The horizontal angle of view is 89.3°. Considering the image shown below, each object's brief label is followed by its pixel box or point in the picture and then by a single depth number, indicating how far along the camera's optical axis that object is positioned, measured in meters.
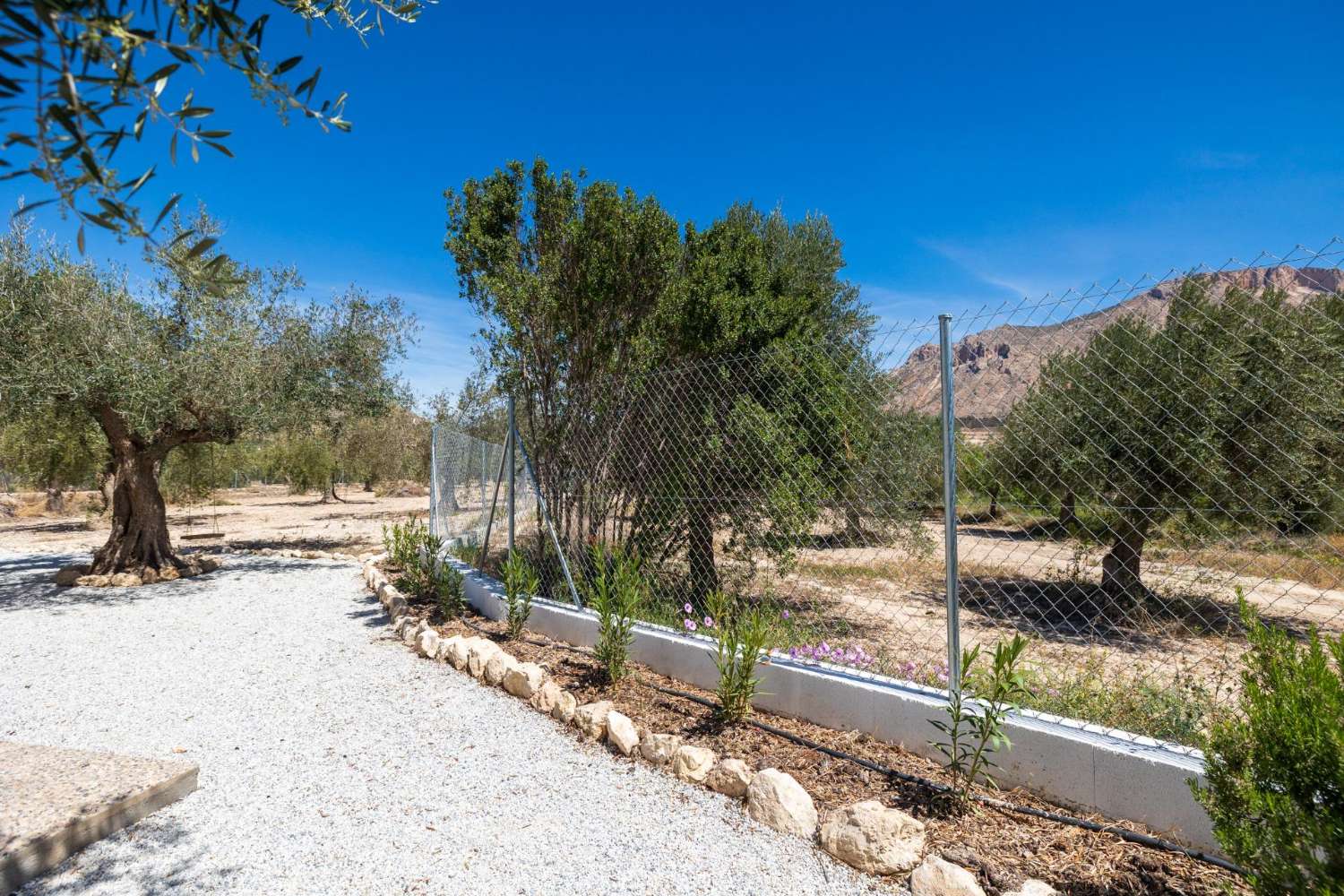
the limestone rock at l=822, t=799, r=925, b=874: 2.59
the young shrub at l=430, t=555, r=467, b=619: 6.86
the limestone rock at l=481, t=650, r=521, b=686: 4.98
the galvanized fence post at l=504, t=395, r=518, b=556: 6.39
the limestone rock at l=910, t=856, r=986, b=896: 2.37
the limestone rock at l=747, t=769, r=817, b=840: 2.92
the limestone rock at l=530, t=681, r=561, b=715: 4.45
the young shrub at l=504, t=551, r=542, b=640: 5.87
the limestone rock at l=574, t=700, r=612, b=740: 4.00
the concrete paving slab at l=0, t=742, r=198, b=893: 2.74
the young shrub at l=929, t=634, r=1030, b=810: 2.72
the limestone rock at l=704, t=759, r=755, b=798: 3.23
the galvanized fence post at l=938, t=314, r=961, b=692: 3.19
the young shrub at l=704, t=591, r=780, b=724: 3.78
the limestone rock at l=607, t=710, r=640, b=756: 3.78
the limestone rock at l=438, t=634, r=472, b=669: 5.47
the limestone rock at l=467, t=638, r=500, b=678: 5.23
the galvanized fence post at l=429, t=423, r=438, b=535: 11.20
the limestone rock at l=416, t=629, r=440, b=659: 5.87
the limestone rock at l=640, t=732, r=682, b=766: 3.59
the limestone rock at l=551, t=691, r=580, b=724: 4.26
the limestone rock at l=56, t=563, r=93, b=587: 9.99
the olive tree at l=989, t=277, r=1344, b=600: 6.37
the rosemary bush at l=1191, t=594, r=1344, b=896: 1.58
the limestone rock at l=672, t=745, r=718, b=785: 3.42
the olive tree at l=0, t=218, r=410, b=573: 8.58
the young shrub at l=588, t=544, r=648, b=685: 4.59
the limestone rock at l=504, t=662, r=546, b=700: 4.72
